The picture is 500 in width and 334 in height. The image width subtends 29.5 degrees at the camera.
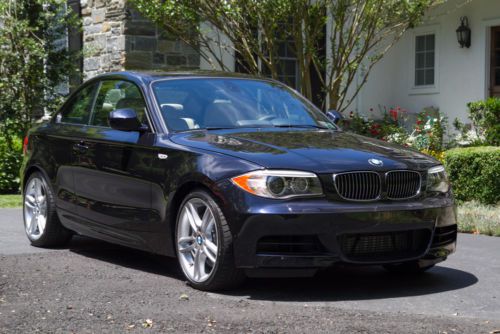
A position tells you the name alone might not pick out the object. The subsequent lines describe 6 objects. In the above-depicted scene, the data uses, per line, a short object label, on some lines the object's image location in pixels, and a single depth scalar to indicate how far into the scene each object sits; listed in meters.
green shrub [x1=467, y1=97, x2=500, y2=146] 14.98
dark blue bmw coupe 6.01
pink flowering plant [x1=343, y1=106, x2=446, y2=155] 14.52
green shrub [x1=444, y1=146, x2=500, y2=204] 10.85
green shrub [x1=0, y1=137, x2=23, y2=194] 14.55
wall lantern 17.66
